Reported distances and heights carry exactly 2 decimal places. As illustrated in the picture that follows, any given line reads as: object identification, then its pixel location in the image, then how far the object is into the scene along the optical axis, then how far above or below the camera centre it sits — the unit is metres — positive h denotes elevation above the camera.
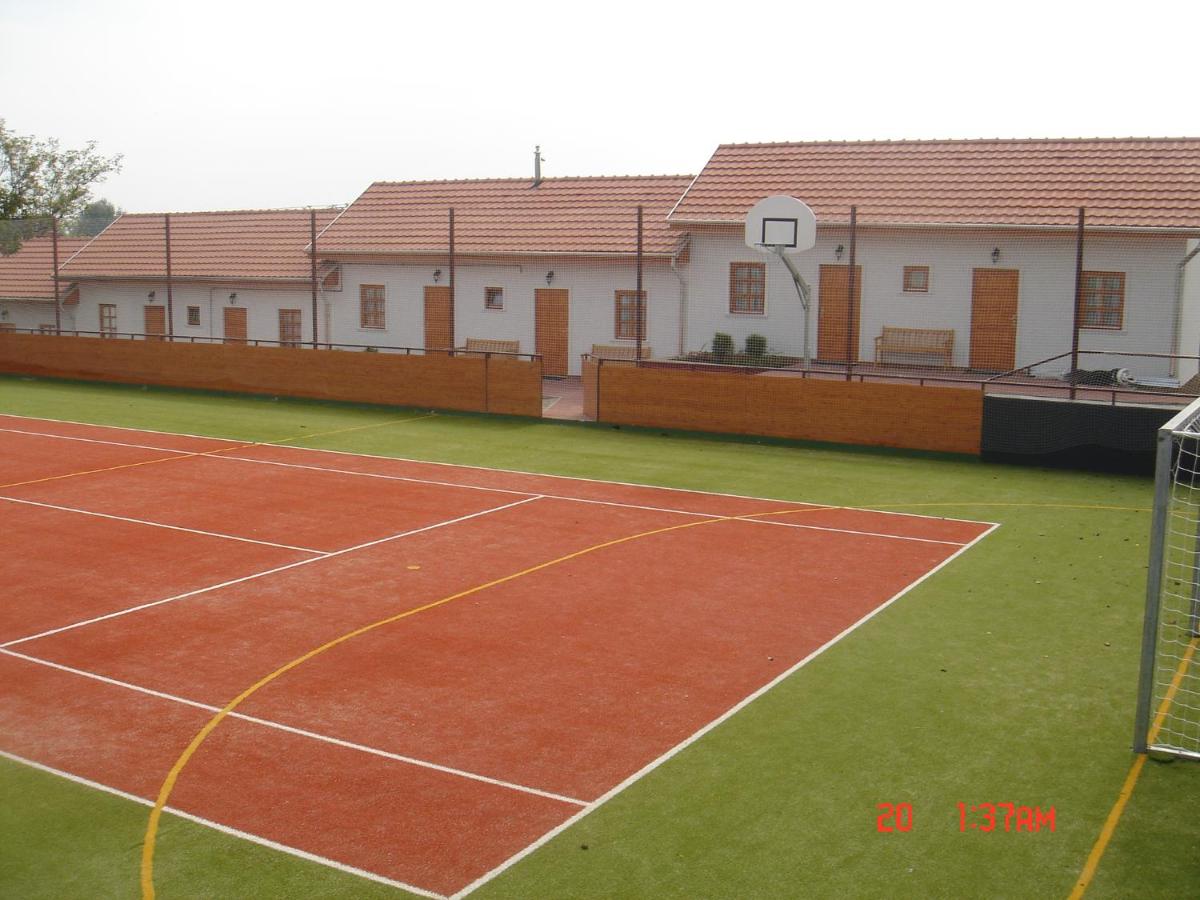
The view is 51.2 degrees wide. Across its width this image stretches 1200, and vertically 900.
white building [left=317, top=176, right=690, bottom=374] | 29.64 +1.32
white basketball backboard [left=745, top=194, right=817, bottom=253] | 25.66 +2.02
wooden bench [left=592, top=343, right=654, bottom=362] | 28.95 -0.70
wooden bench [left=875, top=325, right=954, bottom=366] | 26.45 -0.35
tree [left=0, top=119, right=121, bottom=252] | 39.00 +4.09
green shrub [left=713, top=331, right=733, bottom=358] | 28.33 -0.50
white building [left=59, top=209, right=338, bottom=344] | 34.41 +0.99
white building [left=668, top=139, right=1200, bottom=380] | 24.98 +1.59
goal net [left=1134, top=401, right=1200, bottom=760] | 8.73 -2.74
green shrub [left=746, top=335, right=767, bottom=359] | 28.09 -0.50
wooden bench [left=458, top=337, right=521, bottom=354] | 30.61 -0.65
